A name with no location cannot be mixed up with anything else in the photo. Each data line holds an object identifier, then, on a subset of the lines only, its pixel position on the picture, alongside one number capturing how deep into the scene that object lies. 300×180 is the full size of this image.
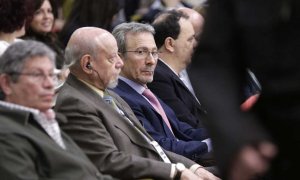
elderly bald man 9.51
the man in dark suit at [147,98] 11.54
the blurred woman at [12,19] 11.69
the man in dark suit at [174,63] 12.90
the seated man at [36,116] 8.15
